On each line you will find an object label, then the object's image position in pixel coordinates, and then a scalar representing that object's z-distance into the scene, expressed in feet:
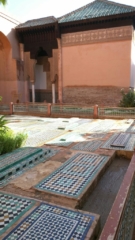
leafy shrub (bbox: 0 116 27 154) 12.31
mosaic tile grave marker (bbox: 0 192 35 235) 5.81
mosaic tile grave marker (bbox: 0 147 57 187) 9.26
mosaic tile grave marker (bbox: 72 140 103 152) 12.89
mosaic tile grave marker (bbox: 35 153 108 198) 7.88
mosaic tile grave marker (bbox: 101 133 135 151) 13.03
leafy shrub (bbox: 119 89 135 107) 32.94
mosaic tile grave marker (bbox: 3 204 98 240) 5.25
